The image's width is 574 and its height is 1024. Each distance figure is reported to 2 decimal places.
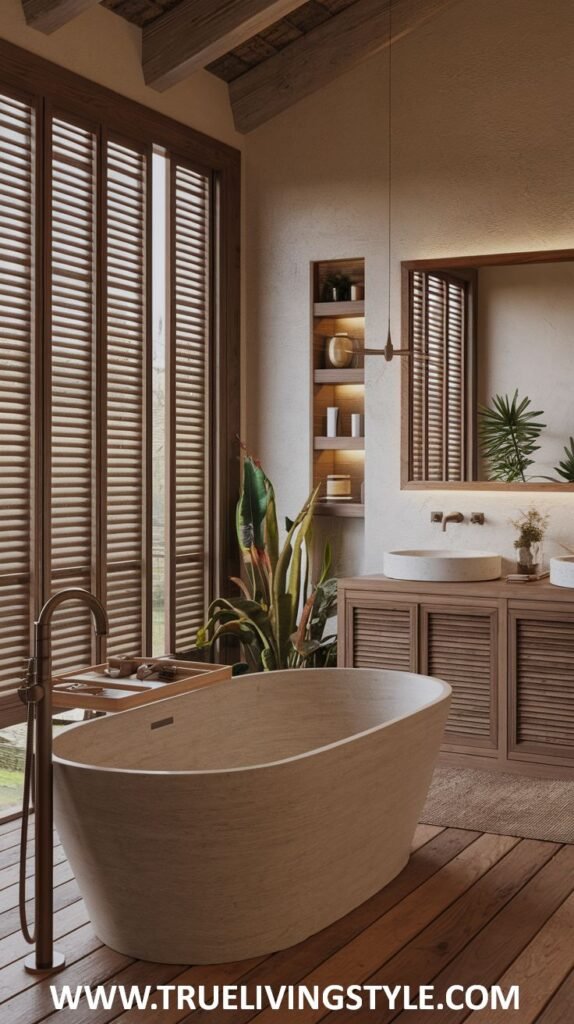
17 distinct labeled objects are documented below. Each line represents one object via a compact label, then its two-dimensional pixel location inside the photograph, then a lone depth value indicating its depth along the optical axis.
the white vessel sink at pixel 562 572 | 4.62
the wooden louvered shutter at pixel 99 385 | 4.48
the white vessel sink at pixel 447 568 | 4.86
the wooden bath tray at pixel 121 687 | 3.36
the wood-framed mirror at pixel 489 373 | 5.10
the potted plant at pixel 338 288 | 5.65
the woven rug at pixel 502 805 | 4.04
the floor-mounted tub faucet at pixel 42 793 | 2.90
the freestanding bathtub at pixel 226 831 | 2.77
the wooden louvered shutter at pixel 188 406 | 5.28
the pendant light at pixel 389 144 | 5.46
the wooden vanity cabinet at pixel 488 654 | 4.59
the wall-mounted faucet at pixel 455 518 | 5.25
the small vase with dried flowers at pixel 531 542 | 4.94
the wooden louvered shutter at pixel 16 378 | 4.18
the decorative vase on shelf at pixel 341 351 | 5.64
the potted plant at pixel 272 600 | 5.32
